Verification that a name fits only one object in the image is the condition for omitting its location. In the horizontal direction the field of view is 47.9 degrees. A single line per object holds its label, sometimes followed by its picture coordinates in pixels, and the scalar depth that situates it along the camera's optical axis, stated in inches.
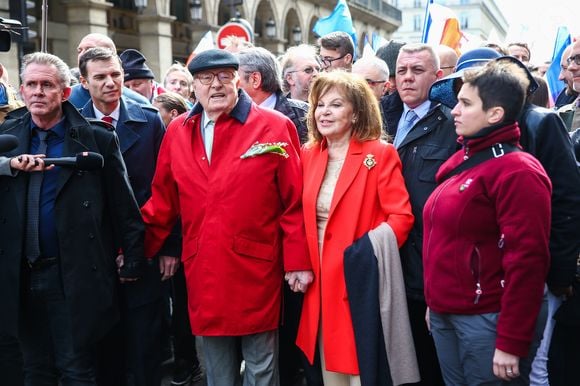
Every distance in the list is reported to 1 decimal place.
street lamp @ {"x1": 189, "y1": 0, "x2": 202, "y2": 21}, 721.0
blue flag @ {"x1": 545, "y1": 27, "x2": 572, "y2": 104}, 310.7
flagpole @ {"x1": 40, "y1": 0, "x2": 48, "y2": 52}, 215.0
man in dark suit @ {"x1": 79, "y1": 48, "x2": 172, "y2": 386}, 167.0
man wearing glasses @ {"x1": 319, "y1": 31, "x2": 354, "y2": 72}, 246.8
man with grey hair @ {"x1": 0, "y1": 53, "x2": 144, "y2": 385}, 145.9
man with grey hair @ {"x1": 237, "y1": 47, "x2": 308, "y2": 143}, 191.0
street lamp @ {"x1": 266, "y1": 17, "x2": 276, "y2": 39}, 986.7
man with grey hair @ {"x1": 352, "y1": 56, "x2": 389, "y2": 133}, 205.9
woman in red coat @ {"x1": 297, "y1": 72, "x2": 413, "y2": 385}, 141.8
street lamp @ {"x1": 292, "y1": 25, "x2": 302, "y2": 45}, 1130.7
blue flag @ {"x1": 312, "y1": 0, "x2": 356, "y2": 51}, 371.6
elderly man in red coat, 146.7
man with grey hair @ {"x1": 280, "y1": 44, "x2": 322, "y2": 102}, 219.9
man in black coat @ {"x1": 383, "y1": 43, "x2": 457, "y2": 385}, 143.9
